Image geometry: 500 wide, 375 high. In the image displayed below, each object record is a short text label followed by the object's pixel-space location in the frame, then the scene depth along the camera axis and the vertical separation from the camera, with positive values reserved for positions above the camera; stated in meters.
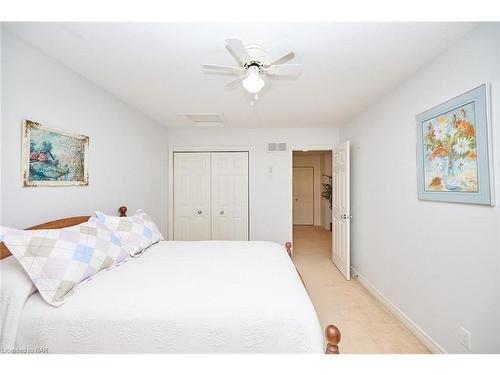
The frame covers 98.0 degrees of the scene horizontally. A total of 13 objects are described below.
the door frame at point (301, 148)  3.92 +0.76
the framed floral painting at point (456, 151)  1.33 +0.27
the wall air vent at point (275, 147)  3.96 +0.78
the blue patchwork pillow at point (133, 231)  1.89 -0.37
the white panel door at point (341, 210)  3.16 -0.32
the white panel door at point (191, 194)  4.06 -0.06
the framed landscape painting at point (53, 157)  1.58 +0.29
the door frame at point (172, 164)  3.98 +0.48
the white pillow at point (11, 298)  1.06 -0.54
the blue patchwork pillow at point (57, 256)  1.15 -0.38
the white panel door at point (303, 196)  7.41 -0.22
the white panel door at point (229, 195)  4.02 -0.10
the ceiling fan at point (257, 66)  1.46 +0.88
